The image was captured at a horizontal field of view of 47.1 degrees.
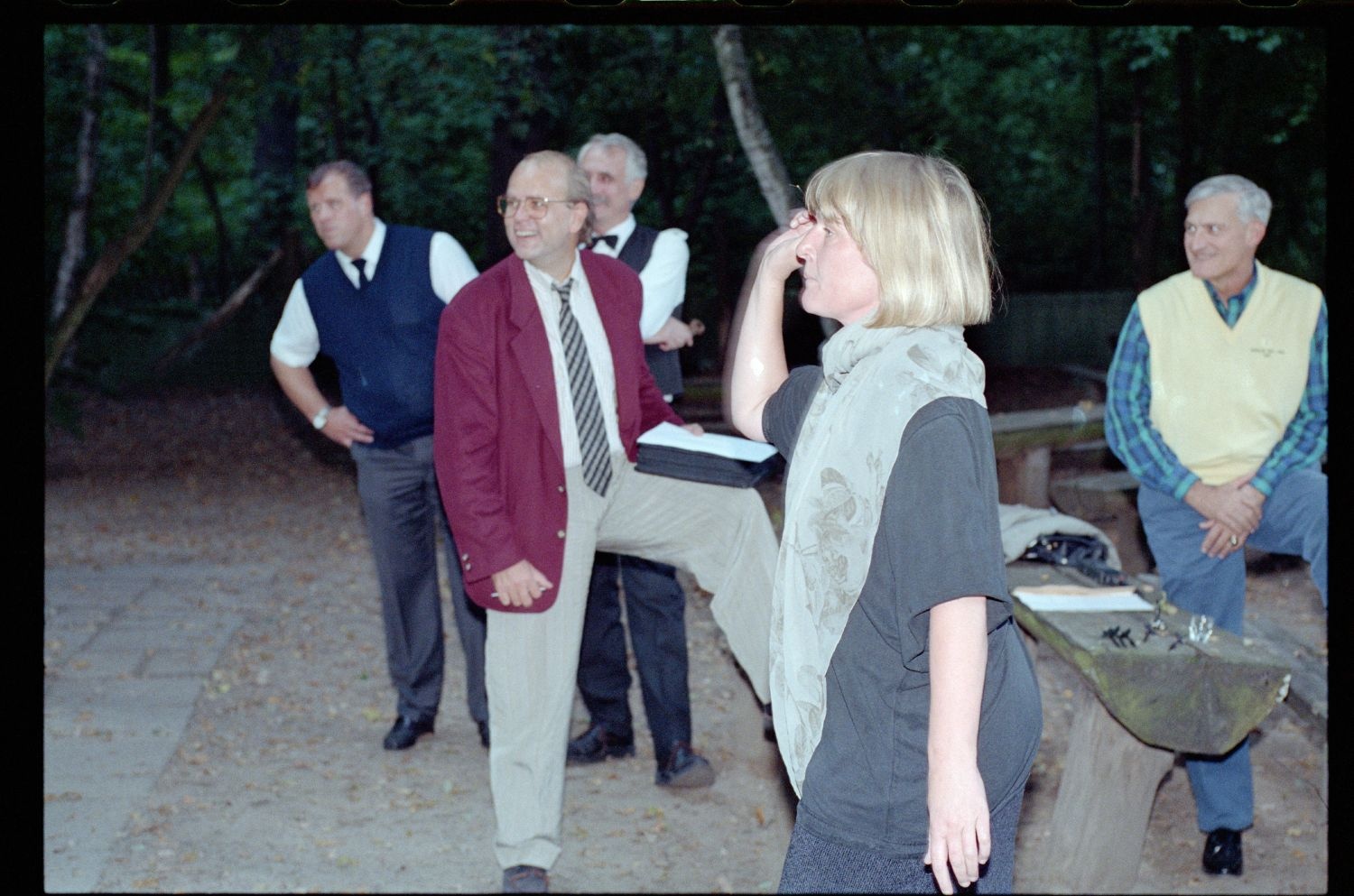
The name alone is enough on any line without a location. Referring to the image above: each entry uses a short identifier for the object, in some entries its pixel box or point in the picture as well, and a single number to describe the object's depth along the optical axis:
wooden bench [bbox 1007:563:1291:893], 4.26
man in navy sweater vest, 5.71
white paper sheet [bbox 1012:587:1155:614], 4.82
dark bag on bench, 5.80
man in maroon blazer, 4.31
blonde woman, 2.30
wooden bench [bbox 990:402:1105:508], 8.45
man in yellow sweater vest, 4.78
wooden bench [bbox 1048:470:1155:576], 7.98
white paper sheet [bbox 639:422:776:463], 4.48
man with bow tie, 5.41
